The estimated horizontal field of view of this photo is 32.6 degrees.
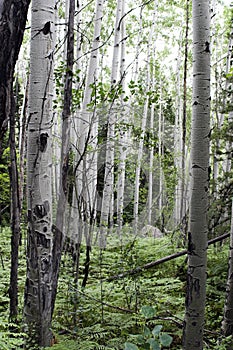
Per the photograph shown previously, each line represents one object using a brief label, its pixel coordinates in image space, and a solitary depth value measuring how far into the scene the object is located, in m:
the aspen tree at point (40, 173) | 2.44
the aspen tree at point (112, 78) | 7.86
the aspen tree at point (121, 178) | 10.98
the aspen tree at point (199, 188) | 2.61
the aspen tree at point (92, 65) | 6.55
